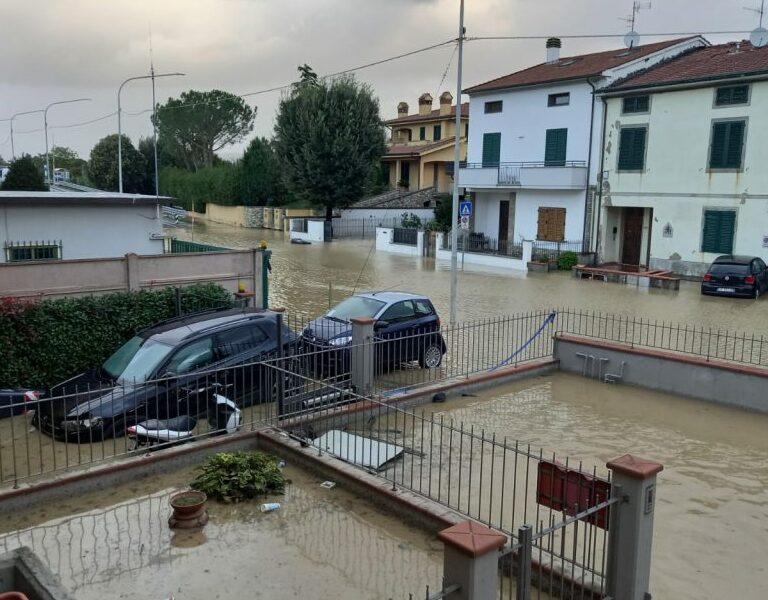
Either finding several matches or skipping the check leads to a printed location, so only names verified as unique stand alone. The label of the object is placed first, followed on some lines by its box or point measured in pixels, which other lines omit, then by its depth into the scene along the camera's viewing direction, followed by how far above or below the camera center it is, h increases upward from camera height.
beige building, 56.18 +5.22
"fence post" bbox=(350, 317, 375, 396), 11.46 -2.31
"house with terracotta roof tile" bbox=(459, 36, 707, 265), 32.19 +3.29
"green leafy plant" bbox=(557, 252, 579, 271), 31.27 -1.88
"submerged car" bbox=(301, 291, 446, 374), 12.95 -2.15
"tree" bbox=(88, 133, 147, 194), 74.19 +3.97
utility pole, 18.06 +1.31
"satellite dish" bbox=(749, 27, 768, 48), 28.72 +7.30
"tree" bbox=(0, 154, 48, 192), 42.72 +1.47
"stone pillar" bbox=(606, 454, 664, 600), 5.55 -2.39
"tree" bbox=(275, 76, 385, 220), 43.69 +4.29
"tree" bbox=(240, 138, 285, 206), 60.16 +2.57
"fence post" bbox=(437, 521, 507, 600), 4.33 -2.08
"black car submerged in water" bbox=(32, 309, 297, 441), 9.37 -2.37
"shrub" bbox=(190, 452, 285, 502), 7.84 -2.94
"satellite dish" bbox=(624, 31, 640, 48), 34.66 +8.53
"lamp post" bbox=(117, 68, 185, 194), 33.09 +5.01
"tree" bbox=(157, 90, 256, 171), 75.06 +8.76
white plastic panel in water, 8.69 -2.94
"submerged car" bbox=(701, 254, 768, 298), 23.95 -1.89
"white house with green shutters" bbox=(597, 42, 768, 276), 26.59 +2.24
